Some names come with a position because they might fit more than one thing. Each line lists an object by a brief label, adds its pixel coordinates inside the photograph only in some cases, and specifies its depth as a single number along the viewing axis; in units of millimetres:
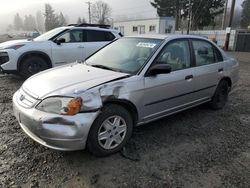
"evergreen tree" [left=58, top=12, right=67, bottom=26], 68703
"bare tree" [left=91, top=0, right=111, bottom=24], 55299
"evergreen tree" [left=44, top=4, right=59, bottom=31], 59473
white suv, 5178
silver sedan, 2189
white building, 30945
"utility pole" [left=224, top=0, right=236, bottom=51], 16679
